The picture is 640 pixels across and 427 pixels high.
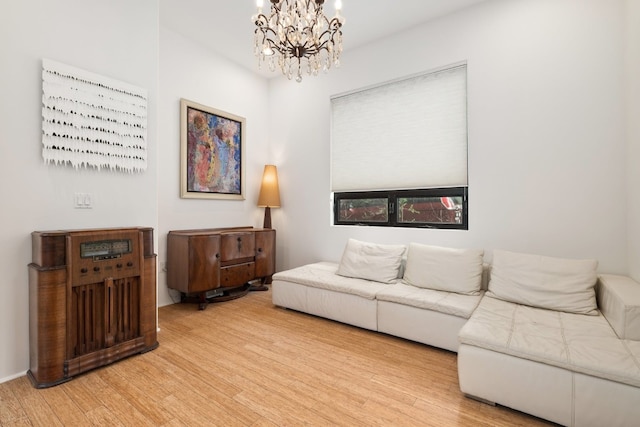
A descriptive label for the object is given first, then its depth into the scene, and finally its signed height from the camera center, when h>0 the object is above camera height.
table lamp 4.43 +0.27
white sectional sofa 1.51 -0.77
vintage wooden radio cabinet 1.91 -0.64
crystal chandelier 2.05 +1.35
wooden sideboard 3.25 -0.59
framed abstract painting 3.64 +0.82
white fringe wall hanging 2.13 +0.75
